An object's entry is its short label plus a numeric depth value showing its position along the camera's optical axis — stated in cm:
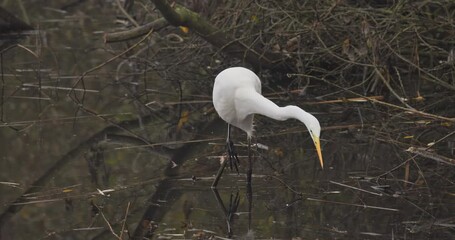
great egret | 1246
